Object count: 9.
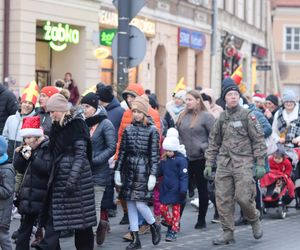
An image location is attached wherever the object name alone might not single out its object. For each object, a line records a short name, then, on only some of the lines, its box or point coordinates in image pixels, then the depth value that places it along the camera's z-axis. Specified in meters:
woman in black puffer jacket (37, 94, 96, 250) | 8.87
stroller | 13.55
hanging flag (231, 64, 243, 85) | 17.27
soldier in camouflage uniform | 10.87
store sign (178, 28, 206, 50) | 33.91
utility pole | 14.73
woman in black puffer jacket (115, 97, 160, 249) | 10.54
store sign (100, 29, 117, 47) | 24.38
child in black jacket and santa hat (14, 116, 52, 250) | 9.18
